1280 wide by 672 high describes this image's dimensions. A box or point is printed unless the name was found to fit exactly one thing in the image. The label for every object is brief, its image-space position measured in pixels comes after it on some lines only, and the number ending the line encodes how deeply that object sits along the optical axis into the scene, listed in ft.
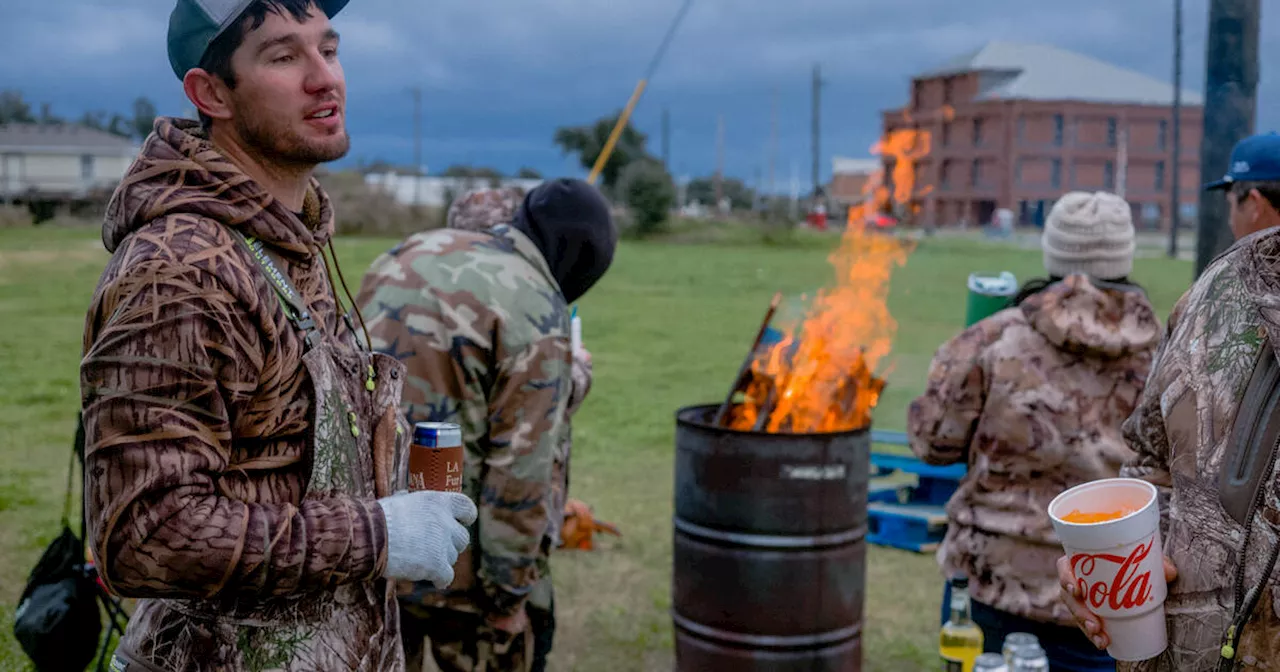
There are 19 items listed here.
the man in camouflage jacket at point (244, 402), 6.13
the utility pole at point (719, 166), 222.11
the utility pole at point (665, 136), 247.70
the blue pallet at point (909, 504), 25.09
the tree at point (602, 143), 190.90
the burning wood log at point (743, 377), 16.90
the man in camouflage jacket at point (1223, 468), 6.82
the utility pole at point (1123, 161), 186.79
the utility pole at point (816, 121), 162.20
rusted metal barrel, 15.20
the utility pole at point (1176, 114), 60.03
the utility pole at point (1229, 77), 16.33
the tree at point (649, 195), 141.59
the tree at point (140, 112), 214.61
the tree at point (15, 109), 205.87
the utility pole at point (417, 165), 161.46
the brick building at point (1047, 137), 192.34
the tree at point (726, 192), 255.70
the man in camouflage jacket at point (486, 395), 12.03
